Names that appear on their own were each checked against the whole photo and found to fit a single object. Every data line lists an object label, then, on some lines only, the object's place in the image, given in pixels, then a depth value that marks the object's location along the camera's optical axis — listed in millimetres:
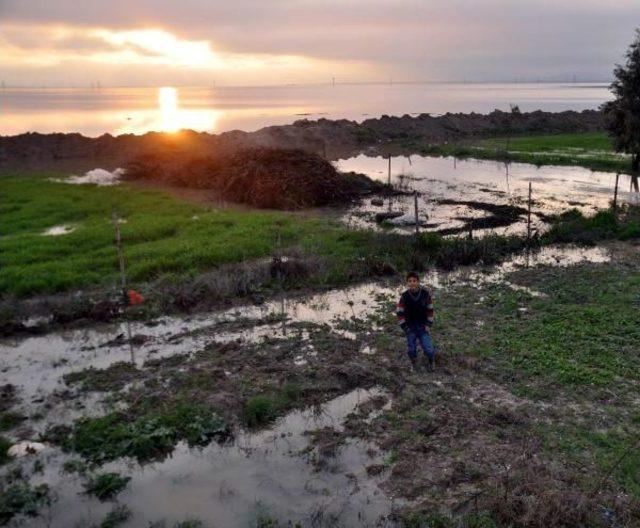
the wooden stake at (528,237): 17594
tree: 27344
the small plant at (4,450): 7661
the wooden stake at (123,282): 13109
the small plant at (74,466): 7434
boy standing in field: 9758
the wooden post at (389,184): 26827
